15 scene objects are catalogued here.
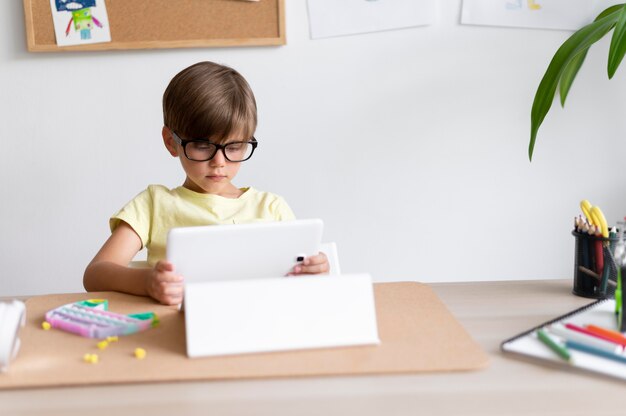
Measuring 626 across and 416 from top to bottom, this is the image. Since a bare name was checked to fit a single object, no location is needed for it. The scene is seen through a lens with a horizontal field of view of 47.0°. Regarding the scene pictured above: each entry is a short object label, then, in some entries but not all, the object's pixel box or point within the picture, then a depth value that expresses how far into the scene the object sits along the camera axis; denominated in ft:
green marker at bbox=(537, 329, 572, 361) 2.66
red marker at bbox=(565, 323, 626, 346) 2.73
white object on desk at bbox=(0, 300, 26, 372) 2.57
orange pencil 2.74
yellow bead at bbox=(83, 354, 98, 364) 2.66
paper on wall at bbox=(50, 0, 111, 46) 6.34
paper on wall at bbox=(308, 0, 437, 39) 6.55
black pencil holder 3.56
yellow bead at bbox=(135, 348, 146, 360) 2.70
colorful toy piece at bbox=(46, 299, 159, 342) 2.97
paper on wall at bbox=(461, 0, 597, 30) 6.63
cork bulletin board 6.35
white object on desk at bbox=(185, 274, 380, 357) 2.72
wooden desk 2.31
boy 4.25
